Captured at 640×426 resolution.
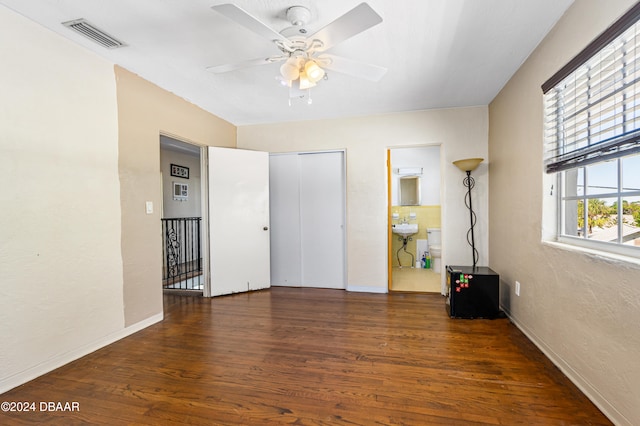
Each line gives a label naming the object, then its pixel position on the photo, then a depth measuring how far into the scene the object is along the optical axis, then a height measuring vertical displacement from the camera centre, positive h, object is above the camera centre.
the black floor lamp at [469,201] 3.41 +0.07
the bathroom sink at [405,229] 4.99 -0.38
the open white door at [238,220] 3.74 -0.14
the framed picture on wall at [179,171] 5.54 +0.81
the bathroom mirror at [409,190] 5.21 +0.32
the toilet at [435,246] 4.77 -0.69
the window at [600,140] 1.45 +0.40
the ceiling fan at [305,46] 1.45 +1.00
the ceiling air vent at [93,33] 1.94 +1.31
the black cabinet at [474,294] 2.83 -0.90
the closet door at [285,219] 4.23 -0.15
